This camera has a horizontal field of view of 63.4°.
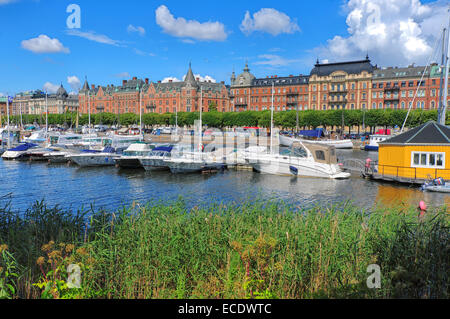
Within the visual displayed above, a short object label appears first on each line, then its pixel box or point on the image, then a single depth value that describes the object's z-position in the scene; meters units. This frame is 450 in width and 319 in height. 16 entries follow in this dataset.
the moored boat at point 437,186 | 21.31
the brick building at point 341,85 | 91.44
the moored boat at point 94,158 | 36.84
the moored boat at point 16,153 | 43.47
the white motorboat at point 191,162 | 32.22
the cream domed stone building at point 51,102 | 168.12
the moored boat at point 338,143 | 58.75
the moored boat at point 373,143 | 56.12
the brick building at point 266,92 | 101.69
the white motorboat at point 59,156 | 39.64
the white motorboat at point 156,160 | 33.03
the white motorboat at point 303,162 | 28.94
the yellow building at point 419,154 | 23.20
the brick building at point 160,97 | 117.25
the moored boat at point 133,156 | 34.27
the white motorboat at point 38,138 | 56.10
